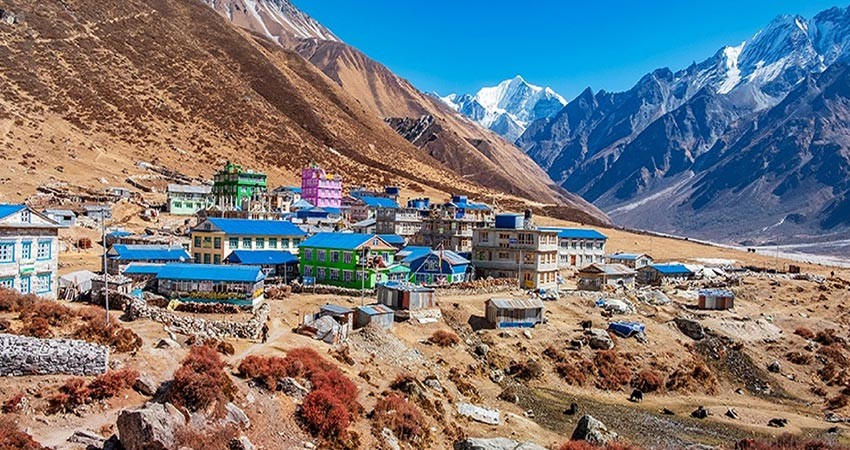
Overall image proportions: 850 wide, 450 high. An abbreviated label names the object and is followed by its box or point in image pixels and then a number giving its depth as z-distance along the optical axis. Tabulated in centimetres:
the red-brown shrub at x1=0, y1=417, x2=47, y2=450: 1919
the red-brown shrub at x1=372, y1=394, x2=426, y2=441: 2817
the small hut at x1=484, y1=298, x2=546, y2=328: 4972
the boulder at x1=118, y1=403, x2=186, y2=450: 2047
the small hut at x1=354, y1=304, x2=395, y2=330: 4328
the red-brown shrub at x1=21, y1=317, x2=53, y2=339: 2775
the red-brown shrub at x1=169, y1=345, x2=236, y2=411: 2361
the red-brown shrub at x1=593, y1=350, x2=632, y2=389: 4500
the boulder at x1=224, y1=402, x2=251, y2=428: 2409
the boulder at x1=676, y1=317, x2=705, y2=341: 5462
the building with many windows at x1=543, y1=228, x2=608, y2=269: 8756
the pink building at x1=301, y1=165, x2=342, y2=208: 12025
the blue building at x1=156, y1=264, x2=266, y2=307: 4253
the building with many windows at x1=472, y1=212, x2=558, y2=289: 6406
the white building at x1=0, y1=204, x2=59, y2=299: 3800
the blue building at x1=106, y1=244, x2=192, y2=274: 5206
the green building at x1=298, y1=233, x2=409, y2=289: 5562
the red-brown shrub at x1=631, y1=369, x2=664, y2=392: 4512
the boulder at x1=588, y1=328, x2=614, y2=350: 4847
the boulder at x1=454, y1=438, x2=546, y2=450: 2707
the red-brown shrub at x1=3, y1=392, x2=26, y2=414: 2189
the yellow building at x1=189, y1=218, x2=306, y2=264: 5772
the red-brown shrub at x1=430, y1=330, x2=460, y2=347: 4400
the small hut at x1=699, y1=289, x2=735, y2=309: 6431
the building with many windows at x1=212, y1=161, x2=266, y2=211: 10319
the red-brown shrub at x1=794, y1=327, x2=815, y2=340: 5975
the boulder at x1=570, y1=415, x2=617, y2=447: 3153
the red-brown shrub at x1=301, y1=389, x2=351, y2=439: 2600
